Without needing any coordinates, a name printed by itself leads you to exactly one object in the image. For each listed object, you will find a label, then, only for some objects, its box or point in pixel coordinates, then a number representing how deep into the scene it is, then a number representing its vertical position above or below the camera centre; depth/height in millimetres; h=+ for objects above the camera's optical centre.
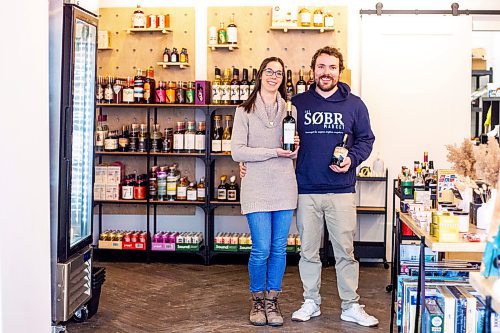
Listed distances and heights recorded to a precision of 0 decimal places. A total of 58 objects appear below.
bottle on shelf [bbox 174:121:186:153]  7094 +86
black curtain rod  7055 +1379
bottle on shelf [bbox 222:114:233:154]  7023 +169
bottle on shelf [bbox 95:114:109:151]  7195 +188
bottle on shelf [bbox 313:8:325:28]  7039 +1284
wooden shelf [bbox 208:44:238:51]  7102 +1027
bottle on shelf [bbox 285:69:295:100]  6969 +663
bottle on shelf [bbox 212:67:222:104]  7000 +609
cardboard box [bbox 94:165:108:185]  7234 -239
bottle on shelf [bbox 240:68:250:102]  7008 +600
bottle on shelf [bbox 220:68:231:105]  7004 +612
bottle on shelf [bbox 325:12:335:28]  7032 +1267
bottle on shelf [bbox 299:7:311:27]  7035 +1300
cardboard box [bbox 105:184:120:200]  7184 -412
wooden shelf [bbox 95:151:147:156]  7109 -27
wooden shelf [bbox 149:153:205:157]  7035 -31
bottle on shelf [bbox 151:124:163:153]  7145 +104
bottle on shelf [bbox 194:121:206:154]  7059 +97
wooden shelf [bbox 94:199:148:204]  7121 -499
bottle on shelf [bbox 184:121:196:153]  7078 +97
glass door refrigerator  4168 -83
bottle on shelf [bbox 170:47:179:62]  7172 +930
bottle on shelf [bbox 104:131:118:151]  7161 +70
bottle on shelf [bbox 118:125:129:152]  7168 +71
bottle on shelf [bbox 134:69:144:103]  7066 +604
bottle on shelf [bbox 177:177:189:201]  7128 -400
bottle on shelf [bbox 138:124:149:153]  7139 +92
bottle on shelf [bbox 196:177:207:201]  7109 -398
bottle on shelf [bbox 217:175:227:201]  7094 -376
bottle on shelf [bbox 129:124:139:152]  7172 +111
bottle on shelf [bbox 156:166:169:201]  7156 -336
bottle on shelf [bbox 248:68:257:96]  7020 +685
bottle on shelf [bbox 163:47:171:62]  7207 +942
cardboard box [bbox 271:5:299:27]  7086 +1327
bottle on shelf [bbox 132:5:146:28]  7211 +1295
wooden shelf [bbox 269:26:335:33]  7070 +1203
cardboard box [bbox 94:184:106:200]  7180 -413
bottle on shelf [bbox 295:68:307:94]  6949 +639
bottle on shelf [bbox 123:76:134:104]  7113 +547
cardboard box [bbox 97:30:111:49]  7312 +1108
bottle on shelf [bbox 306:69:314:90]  7090 +715
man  4914 -137
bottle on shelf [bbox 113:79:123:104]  7161 +570
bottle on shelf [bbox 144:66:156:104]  7098 +625
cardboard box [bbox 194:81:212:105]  7020 +558
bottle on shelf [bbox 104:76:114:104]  7156 +577
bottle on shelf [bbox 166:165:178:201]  7125 -348
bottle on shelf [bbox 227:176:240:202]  7059 -382
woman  4762 -99
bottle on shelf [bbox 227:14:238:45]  7094 +1142
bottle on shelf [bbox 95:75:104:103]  7203 +571
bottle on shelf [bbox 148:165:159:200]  7172 -338
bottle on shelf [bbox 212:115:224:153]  7043 +158
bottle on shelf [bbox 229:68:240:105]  7000 +603
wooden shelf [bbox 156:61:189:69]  7160 +853
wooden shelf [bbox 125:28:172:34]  7215 +1196
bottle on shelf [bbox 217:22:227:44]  7137 +1129
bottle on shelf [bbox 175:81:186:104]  7123 +553
